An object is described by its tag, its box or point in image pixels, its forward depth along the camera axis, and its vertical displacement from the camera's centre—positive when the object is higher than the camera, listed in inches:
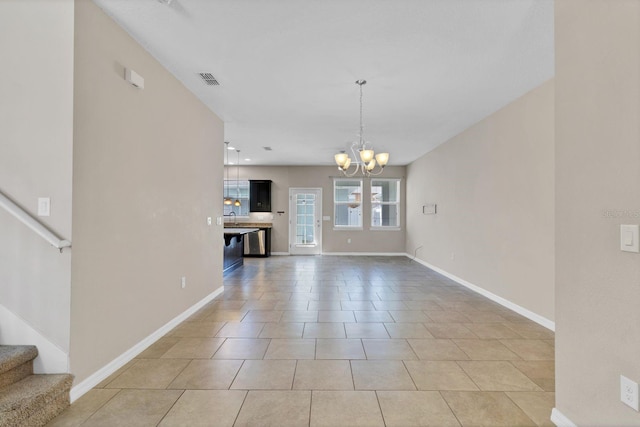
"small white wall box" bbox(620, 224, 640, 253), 49.3 -3.6
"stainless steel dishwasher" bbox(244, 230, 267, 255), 330.3 -30.5
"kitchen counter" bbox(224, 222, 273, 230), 348.5 -10.1
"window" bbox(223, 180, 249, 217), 354.6 +25.6
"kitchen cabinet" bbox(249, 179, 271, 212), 344.5 +23.7
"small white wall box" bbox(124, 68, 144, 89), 94.5 +44.5
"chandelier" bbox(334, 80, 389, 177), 146.1 +29.3
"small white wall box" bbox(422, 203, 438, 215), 251.7 +6.3
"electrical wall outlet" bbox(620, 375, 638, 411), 49.9 -29.9
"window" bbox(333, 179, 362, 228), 349.1 +14.9
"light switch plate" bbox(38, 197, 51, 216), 74.5 +2.0
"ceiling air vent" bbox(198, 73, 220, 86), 123.0 +57.7
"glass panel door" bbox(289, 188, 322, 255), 349.1 -6.3
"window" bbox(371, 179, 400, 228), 349.1 +15.1
